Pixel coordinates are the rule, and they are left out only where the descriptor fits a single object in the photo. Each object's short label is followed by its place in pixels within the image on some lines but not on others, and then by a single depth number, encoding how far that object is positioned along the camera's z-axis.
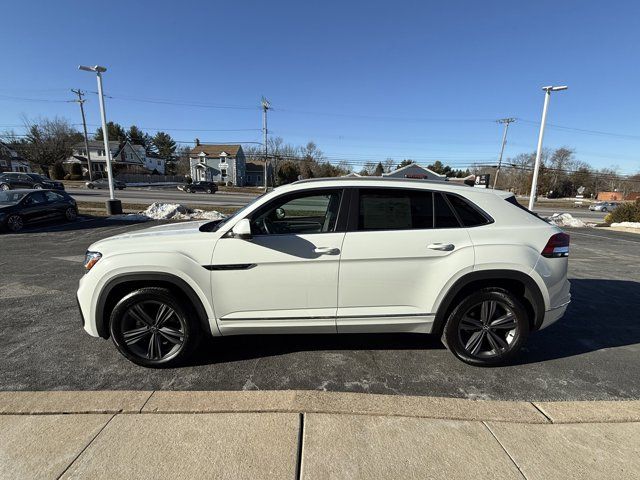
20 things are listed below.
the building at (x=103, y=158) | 62.69
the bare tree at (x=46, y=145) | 57.28
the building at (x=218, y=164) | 69.81
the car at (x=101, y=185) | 40.44
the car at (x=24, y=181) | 25.86
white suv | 2.80
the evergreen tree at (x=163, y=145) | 93.19
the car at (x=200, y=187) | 41.83
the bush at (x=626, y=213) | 17.33
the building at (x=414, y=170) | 45.84
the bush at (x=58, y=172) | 54.81
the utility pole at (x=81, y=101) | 47.28
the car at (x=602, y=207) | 37.37
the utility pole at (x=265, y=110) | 44.88
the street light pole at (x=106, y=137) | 13.13
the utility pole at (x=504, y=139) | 48.36
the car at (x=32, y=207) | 10.30
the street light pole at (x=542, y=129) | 17.09
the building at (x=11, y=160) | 65.06
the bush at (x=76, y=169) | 55.81
